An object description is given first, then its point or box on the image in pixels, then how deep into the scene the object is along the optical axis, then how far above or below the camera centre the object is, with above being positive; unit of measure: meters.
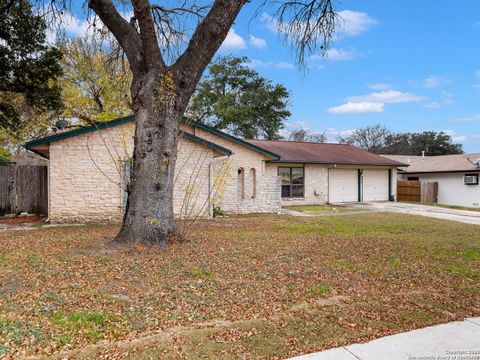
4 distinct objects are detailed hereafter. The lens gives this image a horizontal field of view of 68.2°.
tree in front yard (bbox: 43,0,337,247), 7.18 +1.84
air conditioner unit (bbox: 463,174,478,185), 23.57 +0.63
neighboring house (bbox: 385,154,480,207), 23.66 +0.93
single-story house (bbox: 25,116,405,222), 12.23 +0.66
